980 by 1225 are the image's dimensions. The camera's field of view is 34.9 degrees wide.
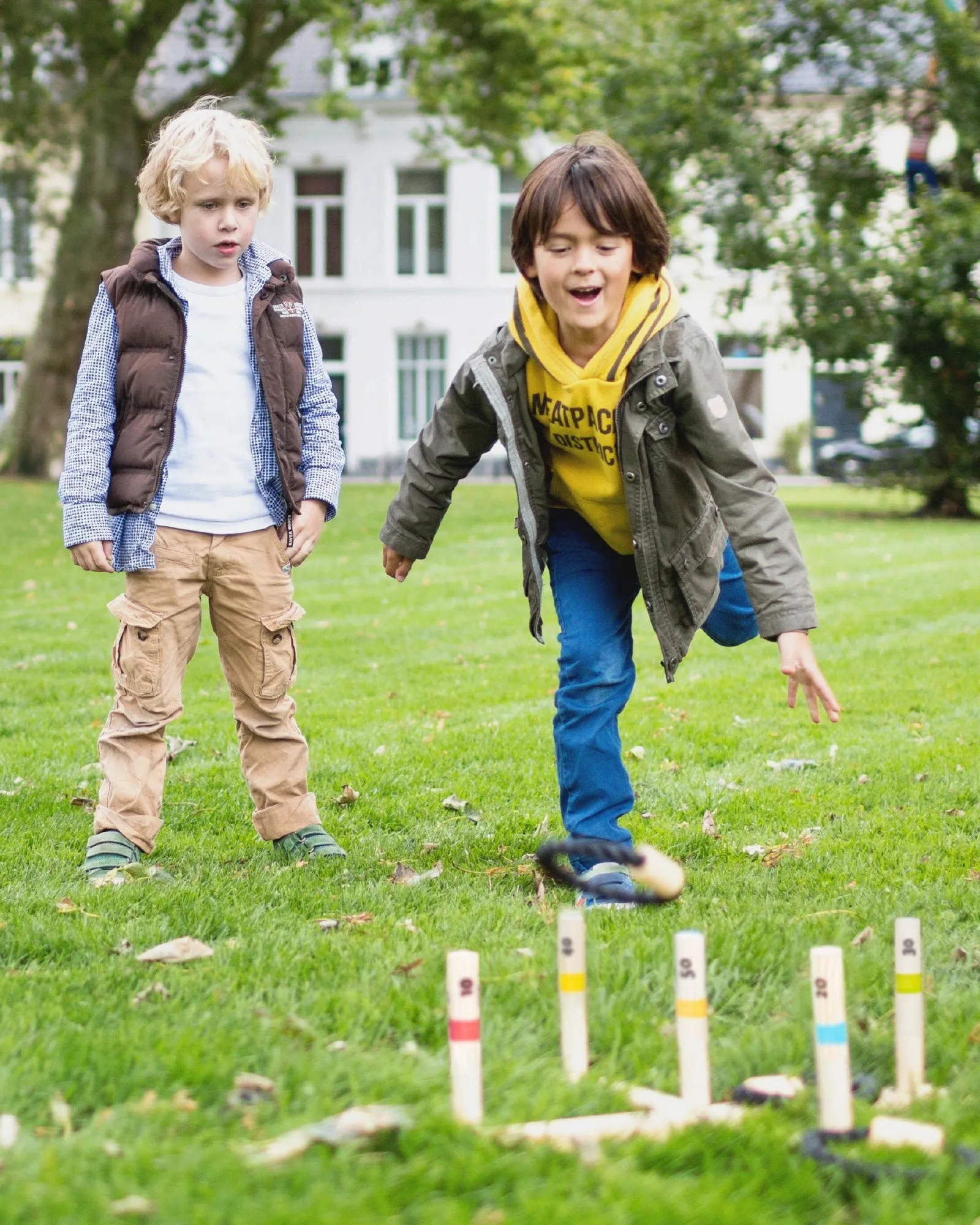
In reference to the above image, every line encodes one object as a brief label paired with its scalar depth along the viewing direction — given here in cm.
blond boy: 405
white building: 3475
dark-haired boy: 367
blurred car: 2172
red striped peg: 226
